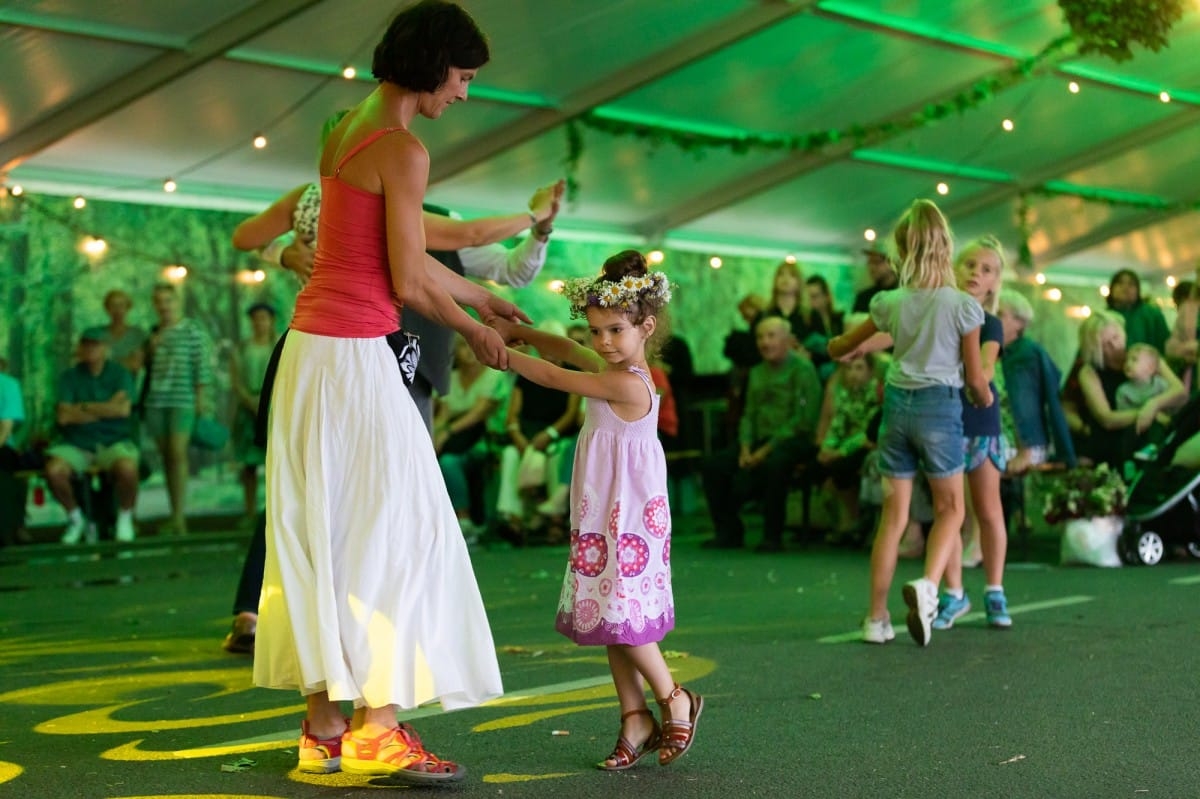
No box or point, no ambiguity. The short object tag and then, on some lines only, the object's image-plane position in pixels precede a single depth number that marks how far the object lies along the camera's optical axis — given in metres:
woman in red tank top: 3.74
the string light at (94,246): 15.09
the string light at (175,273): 15.59
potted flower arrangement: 9.46
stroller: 9.38
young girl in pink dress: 4.07
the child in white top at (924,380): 6.30
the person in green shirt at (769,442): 11.62
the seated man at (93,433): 13.98
